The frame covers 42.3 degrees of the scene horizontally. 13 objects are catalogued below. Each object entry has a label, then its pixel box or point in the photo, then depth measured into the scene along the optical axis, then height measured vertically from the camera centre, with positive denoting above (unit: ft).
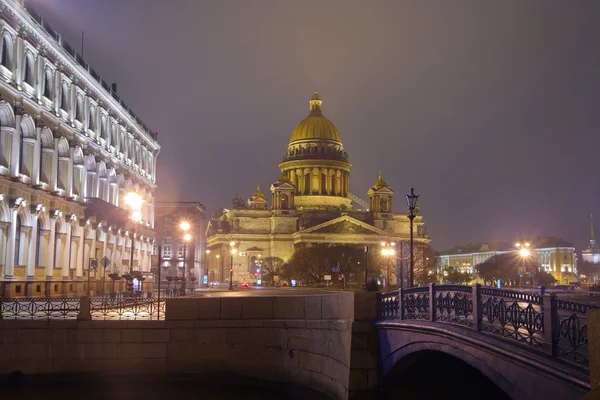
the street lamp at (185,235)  170.62 +10.82
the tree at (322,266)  349.20 +5.32
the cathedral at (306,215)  467.93 +39.82
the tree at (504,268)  448.24 +6.09
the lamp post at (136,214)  239.99 +20.17
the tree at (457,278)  519.19 +0.16
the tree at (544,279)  394.56 -0.15
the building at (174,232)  382.01 +22.53
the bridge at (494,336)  43.14 -4.05
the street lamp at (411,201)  96.93 +9.76
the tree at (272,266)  400.00 +5.79
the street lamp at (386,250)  262.26 +9.59
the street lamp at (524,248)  231.91 +9.21
